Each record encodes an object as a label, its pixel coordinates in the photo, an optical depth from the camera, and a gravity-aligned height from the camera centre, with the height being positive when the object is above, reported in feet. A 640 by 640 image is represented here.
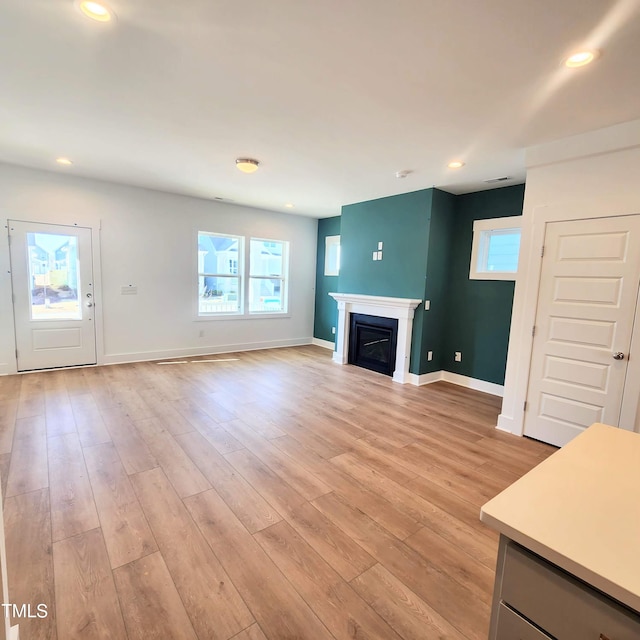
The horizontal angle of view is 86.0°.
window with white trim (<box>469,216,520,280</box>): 14.48 +1.61
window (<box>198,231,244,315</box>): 20.18 -0.03
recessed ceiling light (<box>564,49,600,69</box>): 6.13 +4.21
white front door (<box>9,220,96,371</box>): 15.05 -1.29
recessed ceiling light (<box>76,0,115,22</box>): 5.60 +4.28
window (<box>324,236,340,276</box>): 23.27 +1.61
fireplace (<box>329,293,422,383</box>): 16.05 -1.72
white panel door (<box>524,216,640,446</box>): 8.99 -1.00
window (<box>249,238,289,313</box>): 22.20 +0.00
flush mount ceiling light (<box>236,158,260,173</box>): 12.32 +3.94
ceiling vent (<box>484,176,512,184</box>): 13.28 +4.18
